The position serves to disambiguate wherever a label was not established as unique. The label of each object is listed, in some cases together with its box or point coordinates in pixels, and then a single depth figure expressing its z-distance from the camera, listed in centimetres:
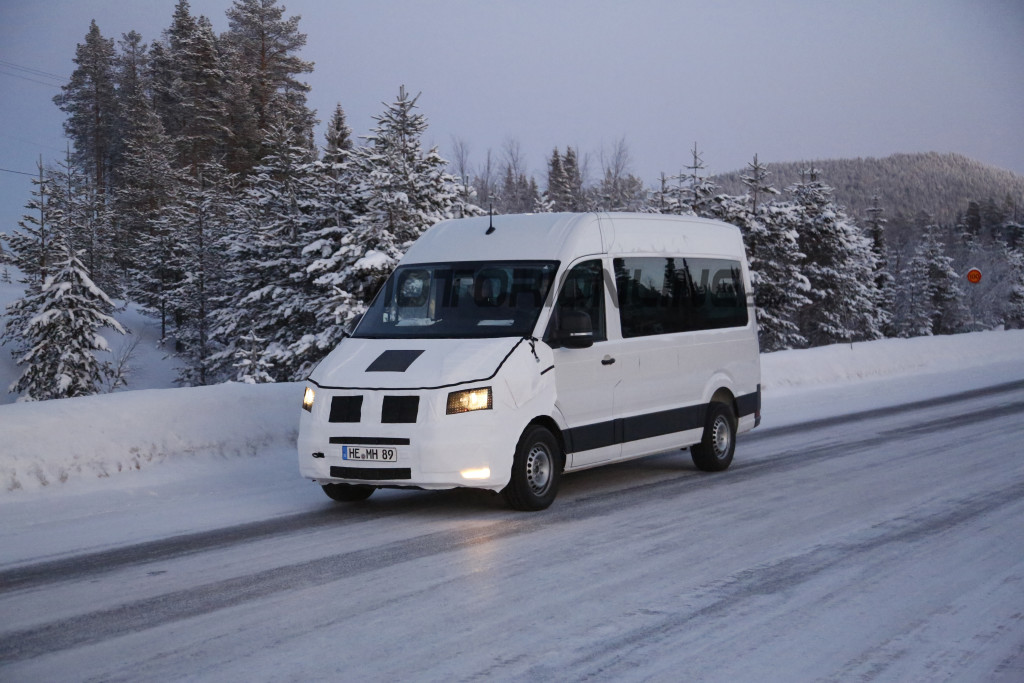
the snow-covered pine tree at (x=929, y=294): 8243
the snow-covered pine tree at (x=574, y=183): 6519
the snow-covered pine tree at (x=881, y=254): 7850
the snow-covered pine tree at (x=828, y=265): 5541
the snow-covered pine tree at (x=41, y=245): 4541
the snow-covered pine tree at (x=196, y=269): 5125
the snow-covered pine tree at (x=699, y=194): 4516
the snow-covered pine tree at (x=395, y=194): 3359
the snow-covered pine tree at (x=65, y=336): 3941
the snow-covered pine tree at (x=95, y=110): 8669
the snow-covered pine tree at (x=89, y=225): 6141
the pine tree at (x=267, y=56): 7200
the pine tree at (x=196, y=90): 7244
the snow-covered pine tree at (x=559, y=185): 7304
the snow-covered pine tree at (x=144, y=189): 6461
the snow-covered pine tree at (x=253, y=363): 3725
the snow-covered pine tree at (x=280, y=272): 3722
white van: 820
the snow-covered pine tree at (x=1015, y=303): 8900
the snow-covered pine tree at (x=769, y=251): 4600
